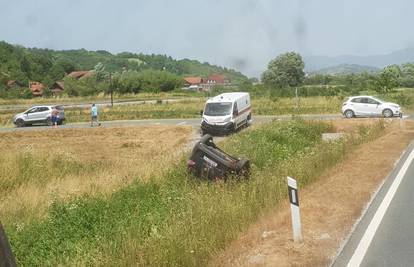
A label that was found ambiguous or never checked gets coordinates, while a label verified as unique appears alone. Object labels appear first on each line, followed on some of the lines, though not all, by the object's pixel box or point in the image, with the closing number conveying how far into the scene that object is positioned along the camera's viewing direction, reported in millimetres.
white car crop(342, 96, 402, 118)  37219
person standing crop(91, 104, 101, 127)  42969
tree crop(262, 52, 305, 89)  105062
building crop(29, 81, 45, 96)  108188
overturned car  12656
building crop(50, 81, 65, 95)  117312
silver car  47016
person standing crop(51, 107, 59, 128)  45594
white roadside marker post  7285
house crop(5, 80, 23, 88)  114762
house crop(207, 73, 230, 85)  178850
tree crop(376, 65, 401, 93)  63125
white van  32938
